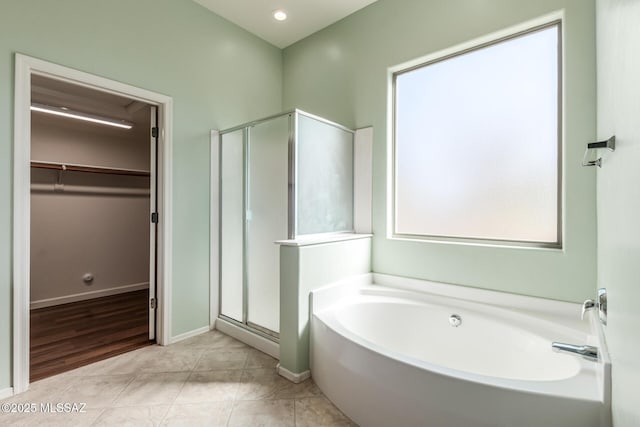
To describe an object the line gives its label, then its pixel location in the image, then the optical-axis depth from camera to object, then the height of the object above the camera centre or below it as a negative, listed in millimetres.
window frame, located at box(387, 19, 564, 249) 1851 +671
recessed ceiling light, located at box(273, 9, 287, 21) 2828 +1921
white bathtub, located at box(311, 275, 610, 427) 1135 -743
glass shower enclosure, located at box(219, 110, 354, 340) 2273 +126
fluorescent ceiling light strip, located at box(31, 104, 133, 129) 3094 +1113
